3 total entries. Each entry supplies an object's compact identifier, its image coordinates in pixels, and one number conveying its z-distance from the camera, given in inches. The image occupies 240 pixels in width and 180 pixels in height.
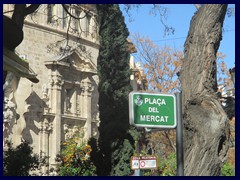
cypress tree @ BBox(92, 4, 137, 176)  832.3
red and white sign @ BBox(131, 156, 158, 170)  518.9
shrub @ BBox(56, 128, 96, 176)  778.2
